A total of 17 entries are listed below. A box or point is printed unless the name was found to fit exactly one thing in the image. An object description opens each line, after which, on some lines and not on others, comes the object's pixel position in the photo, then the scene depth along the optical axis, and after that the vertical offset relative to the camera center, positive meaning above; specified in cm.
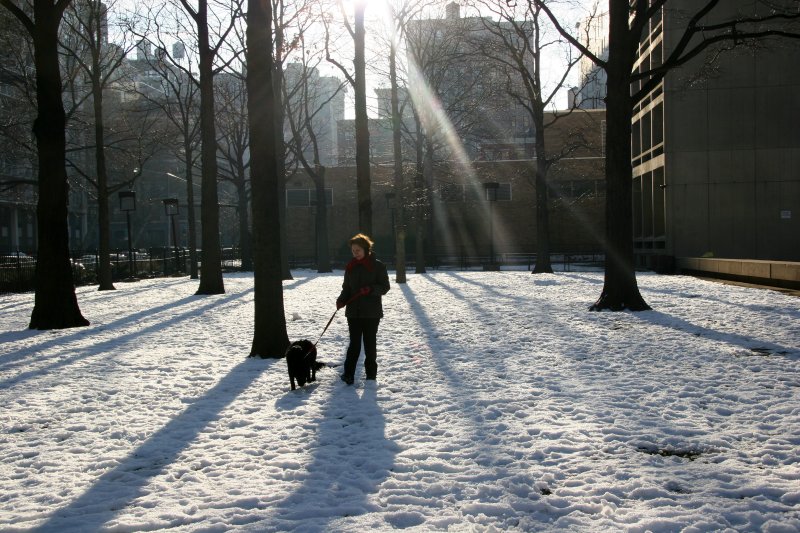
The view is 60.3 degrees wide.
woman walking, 743 -46
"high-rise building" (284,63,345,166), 3148 +1651
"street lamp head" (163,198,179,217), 3198 +252
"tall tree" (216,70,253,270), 3444 +568
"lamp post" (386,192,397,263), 3310 +276
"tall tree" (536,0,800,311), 1352 +218
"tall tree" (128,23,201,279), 2530 +666
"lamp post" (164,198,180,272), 3196 +248
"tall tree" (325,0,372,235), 1819 +365
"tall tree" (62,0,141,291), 2308 +423
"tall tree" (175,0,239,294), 1862 +305
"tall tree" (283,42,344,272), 3045 +418
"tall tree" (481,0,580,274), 2741 +638
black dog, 726 -110
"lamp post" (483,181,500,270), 3117 +288
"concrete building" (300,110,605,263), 4406 +286
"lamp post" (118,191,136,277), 2728 +238
